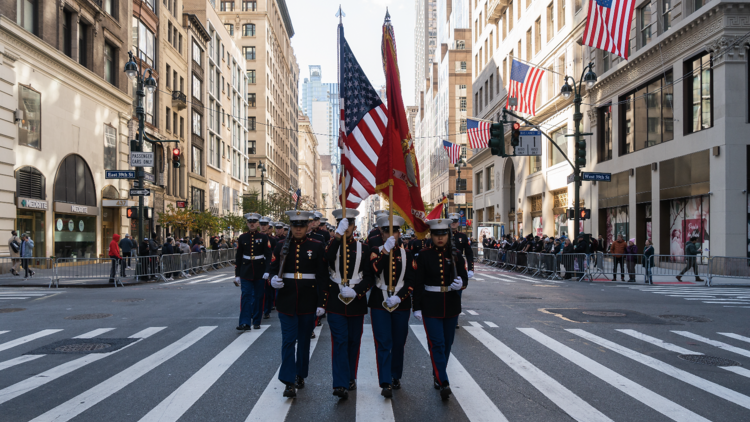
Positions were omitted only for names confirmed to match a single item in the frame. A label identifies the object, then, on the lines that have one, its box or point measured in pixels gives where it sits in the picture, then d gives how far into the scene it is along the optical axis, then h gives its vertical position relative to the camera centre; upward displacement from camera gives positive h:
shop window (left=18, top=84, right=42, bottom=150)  24.23 +4.33
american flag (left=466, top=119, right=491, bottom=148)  32.53 +4.73
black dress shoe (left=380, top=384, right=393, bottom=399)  6.19 -1.84
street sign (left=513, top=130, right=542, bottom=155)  28.32 +3.70
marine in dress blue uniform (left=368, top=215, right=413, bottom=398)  6.23 -1.03
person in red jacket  19.95 -1.32
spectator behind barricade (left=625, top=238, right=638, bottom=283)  21.43 -1.69
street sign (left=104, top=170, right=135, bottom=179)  21.83 +1.66
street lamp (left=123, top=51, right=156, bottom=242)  22.08 +3.43
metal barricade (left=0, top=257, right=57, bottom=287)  19.53 -1.74
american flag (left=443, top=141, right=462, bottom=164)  41.78 +4.91
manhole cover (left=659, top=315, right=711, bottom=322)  11.77 -2.05
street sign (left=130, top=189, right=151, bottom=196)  22.08 +1.03
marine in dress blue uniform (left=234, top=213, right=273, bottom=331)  10.54 -0.96
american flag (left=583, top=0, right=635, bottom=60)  20.58 +6.99
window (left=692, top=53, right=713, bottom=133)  23.61 +5.24
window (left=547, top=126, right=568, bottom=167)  38.66 +4.90
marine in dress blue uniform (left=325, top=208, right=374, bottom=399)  6.14 -0.93
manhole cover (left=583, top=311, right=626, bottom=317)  12.55 -2.06
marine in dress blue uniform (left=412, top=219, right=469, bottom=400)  6.32 -0.80
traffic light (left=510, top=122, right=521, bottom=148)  22.97 +3.38
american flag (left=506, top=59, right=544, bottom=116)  30.02 +7.13
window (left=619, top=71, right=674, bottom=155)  26.66 +5.02
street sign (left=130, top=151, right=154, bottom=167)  21.28 +2.20
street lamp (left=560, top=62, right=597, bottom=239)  22.06 +2.74
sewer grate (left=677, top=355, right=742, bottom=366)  7.93 -1.97
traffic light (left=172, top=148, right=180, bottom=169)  24.86 +2.69
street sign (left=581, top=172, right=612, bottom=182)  22.95 +1.67
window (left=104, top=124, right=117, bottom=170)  32.03 +3.99
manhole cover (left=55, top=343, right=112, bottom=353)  8.73 -1.96
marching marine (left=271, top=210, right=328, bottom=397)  6.34 -0.80
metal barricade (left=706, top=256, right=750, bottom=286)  19.64 -1.69
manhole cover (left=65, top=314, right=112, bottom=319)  12.19 -2.05
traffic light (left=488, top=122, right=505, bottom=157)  21.62 +3.00
